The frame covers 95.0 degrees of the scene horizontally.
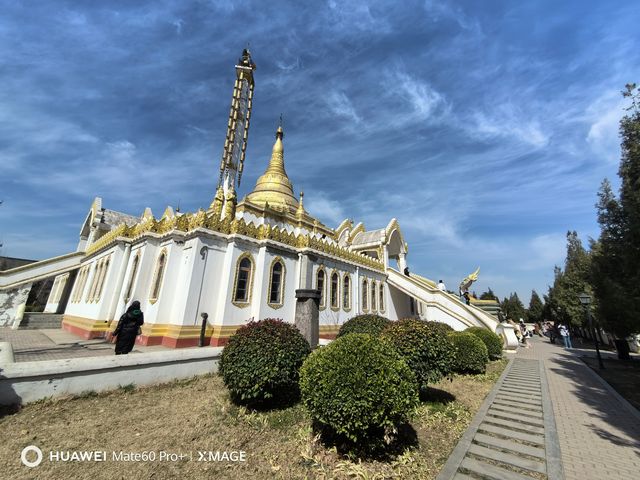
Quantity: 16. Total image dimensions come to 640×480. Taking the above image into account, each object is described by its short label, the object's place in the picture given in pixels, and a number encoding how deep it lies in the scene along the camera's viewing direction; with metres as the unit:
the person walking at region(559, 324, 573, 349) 24.26
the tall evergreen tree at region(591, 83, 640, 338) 9.93
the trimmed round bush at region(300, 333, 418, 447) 5.04
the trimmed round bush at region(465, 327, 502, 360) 15.91
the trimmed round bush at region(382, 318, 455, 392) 7.78
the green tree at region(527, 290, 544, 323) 64.86
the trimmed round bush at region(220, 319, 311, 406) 6.93
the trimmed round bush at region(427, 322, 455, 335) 8.42
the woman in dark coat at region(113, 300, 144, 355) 9.60
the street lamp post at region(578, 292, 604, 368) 15.35
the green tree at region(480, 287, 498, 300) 82.16
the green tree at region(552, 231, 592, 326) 31.02
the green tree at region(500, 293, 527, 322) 67.38
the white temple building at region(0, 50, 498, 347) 13.89
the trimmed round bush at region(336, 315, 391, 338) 12.63
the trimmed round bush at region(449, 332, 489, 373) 12.12
